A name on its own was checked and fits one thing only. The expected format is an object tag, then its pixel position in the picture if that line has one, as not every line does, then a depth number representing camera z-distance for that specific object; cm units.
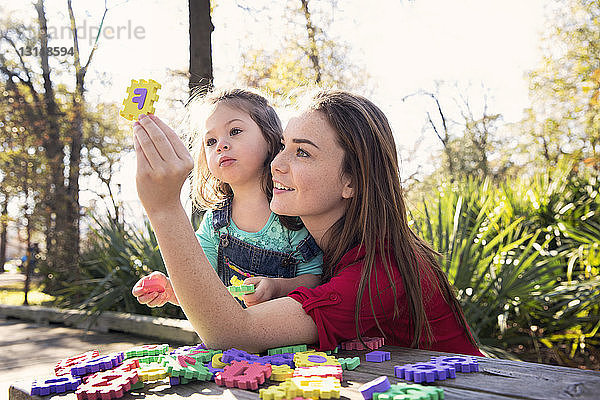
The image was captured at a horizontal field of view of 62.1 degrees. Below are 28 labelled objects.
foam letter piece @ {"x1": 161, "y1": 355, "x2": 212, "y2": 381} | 127
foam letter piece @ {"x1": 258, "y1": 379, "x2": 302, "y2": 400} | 107
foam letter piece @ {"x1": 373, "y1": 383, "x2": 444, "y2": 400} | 102
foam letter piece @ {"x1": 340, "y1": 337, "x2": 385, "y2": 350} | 158
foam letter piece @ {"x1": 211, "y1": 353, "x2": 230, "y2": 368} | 134
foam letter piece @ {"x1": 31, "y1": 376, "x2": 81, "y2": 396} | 121
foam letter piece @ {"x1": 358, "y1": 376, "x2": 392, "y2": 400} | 106
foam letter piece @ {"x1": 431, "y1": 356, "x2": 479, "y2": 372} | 127
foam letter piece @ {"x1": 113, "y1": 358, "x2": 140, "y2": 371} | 135
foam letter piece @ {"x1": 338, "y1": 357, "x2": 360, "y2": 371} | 135
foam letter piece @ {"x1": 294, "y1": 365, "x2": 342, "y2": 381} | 120
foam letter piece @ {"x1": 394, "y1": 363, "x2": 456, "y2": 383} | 119
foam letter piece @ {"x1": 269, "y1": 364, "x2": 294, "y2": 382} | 123
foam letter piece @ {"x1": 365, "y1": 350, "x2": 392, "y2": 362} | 143
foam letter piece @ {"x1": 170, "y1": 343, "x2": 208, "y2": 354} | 152
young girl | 224
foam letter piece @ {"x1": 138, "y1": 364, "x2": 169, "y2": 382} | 128
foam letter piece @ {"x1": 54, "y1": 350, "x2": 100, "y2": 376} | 138
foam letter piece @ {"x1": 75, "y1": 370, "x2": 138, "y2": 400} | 116
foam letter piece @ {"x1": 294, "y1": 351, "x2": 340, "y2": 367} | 133
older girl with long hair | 132
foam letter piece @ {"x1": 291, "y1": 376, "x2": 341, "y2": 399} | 107
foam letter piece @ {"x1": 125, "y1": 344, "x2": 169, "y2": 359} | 154
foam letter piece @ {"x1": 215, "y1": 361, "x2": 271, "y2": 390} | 118
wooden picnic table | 107
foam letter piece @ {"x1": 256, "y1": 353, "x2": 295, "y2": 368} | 136
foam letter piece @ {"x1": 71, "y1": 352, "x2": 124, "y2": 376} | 136
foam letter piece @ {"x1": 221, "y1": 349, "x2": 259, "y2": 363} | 134
